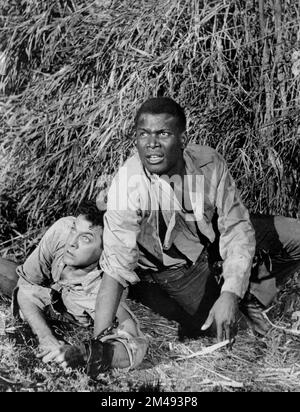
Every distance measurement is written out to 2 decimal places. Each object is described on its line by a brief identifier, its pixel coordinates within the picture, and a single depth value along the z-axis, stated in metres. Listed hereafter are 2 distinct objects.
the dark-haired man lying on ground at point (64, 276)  4.02
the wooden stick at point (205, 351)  3.73
